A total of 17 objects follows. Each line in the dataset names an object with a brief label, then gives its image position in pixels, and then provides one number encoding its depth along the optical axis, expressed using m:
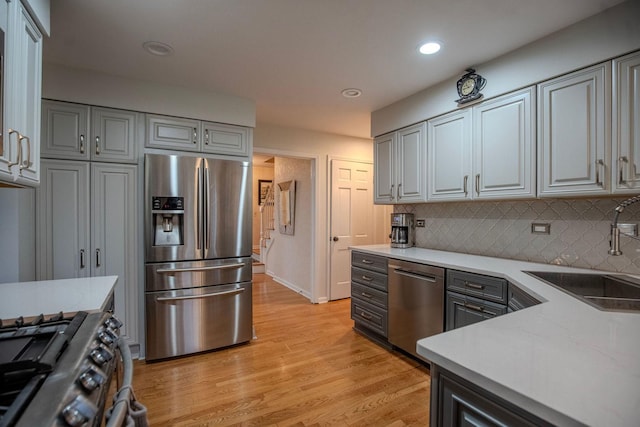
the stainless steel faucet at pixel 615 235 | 1.46
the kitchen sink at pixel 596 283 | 1.68
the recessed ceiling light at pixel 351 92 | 3.00
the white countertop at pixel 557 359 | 0.61
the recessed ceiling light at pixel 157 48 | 2.19
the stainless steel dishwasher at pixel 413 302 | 2.40
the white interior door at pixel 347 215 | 4.48
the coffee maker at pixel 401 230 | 3.34
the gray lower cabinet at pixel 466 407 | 0.71
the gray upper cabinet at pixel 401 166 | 3.01
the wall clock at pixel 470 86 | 2.47
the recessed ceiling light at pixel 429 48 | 2.17
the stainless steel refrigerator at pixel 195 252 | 2.66
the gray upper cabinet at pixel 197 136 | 2.80
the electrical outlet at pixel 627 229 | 1.48
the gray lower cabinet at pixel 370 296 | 2.96
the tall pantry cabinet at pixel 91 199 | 2.43
